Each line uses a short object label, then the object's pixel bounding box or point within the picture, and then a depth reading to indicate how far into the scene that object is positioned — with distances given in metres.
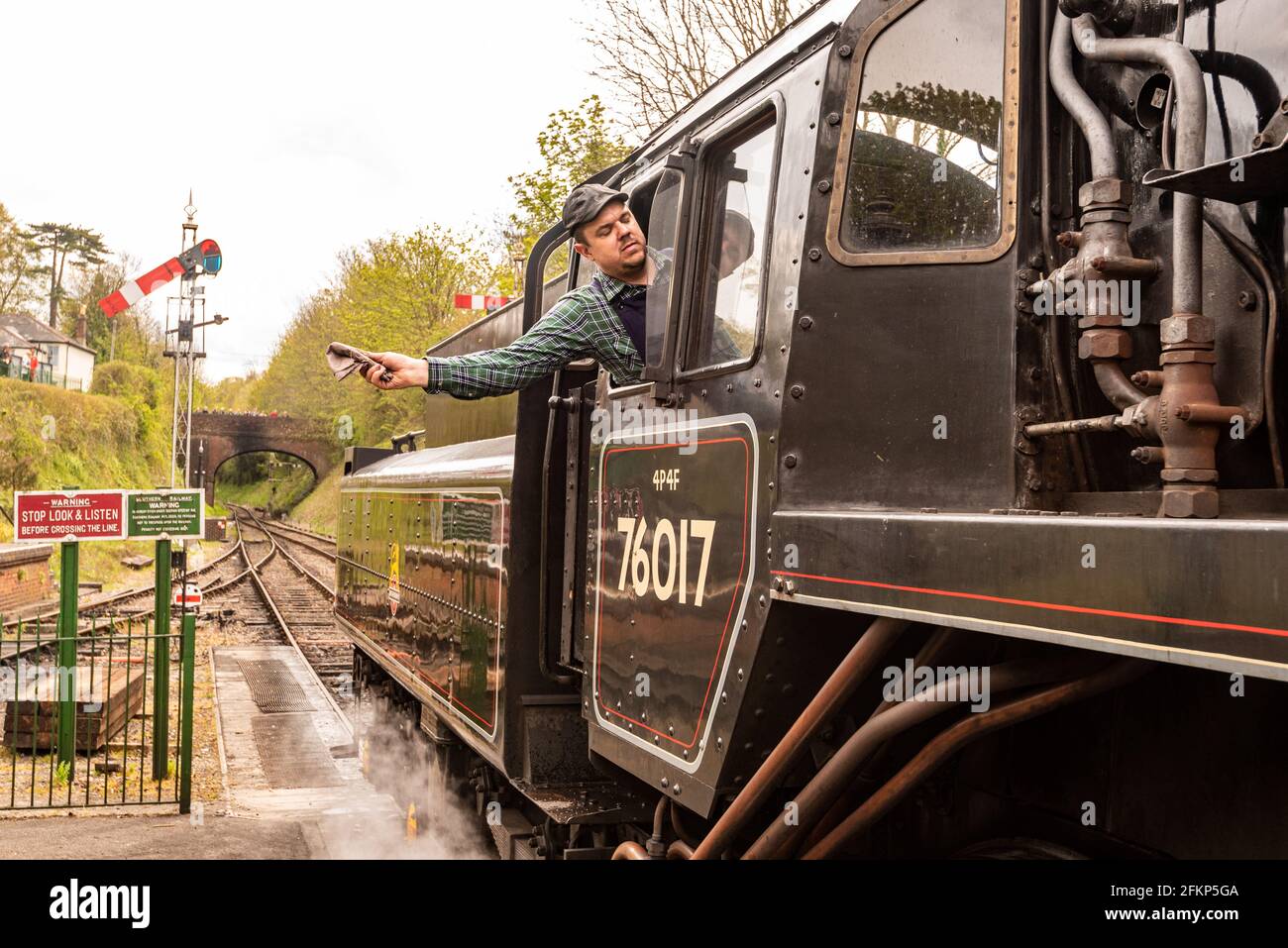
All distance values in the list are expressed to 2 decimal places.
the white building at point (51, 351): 50.47
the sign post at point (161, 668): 8.85
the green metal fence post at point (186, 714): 8.21
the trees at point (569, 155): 19.64
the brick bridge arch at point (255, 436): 56.88
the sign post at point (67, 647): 9.30
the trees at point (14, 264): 48.16
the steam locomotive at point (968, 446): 2.19
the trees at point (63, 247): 66.81
